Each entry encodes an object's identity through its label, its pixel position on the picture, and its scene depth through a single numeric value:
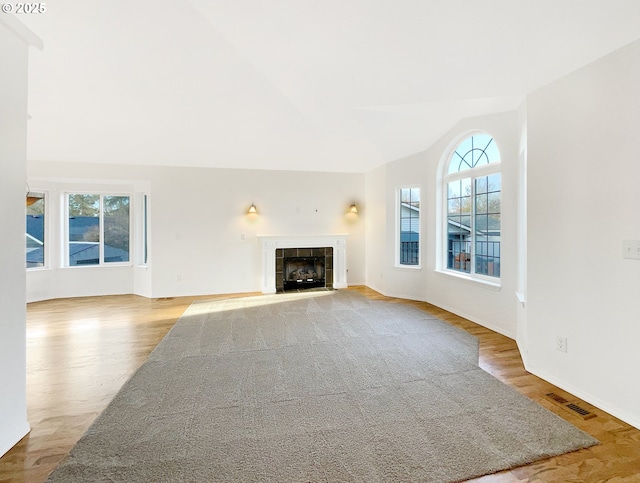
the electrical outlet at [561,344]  2.50
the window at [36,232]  5.56
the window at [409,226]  5.61
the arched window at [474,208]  4.07
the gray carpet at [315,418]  1.65
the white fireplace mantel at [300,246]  6.18
